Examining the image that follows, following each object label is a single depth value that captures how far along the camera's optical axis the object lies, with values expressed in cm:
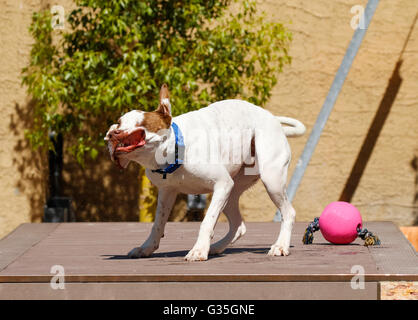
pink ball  589
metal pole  877
